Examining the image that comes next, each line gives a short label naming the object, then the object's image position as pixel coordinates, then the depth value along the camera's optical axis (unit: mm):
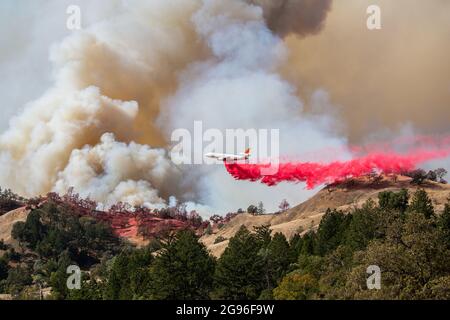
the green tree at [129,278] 106000
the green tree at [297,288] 84000
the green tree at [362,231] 103625
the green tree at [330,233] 117938
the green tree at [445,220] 104438
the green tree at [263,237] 124881
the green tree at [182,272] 94812
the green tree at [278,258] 102925
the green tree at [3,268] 184175
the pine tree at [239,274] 95312
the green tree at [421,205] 120812
